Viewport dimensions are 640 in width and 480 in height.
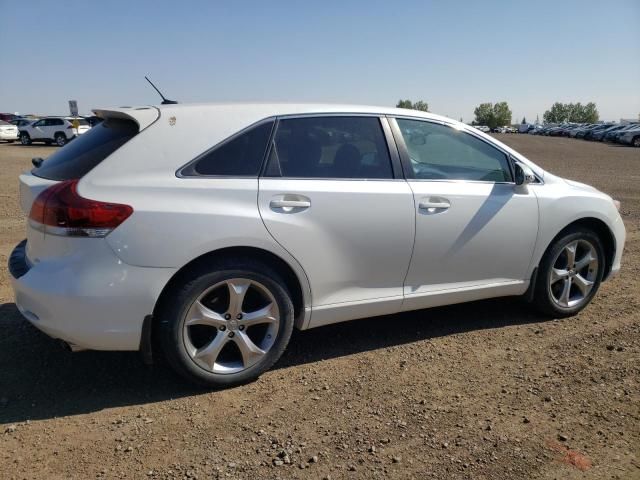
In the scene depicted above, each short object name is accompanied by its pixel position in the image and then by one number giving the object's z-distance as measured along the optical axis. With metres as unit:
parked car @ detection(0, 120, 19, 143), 31.52
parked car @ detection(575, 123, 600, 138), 57.14
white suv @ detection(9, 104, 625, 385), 2.78
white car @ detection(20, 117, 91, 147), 29.25
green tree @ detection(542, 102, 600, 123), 153.38
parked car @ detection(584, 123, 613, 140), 53.56
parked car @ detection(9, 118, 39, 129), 32.31
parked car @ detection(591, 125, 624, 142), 49.62
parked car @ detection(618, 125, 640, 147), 39.47
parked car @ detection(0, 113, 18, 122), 47.53
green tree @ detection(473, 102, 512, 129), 155.49
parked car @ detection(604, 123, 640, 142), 43.25
